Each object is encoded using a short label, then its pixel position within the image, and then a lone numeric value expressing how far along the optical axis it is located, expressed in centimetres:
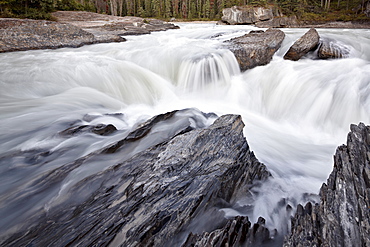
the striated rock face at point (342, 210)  166
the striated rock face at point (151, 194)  192
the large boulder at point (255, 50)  844
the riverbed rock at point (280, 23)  2652
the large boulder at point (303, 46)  838
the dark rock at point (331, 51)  824
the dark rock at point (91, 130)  413
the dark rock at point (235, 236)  182
